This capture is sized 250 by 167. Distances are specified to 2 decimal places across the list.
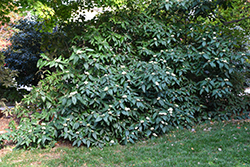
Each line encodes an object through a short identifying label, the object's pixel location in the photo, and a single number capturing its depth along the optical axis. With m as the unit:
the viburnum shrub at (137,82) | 3.90
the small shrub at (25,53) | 6.26
